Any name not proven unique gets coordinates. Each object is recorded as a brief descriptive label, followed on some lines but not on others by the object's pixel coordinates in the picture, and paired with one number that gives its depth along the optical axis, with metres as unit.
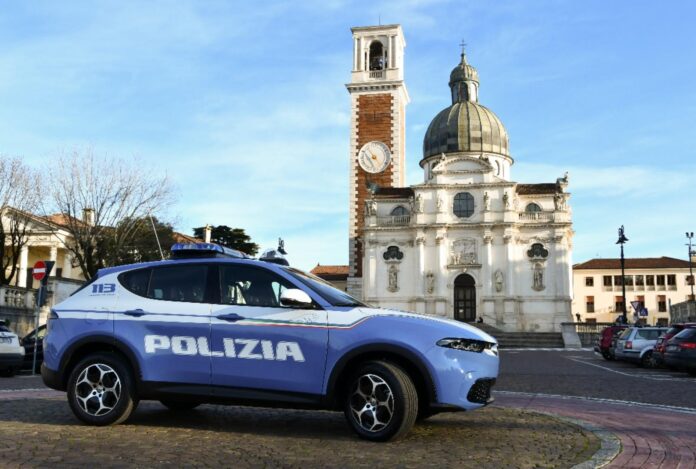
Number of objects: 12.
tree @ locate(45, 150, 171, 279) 32.19
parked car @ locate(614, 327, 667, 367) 22.52
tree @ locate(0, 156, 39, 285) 33.84
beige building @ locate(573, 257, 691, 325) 90.00
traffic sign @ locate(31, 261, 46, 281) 17.34
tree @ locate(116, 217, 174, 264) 42.16
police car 6.20
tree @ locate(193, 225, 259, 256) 58.56
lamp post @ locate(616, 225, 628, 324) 41.34
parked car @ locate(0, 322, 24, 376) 15.98
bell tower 58.56
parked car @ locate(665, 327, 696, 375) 17.28
